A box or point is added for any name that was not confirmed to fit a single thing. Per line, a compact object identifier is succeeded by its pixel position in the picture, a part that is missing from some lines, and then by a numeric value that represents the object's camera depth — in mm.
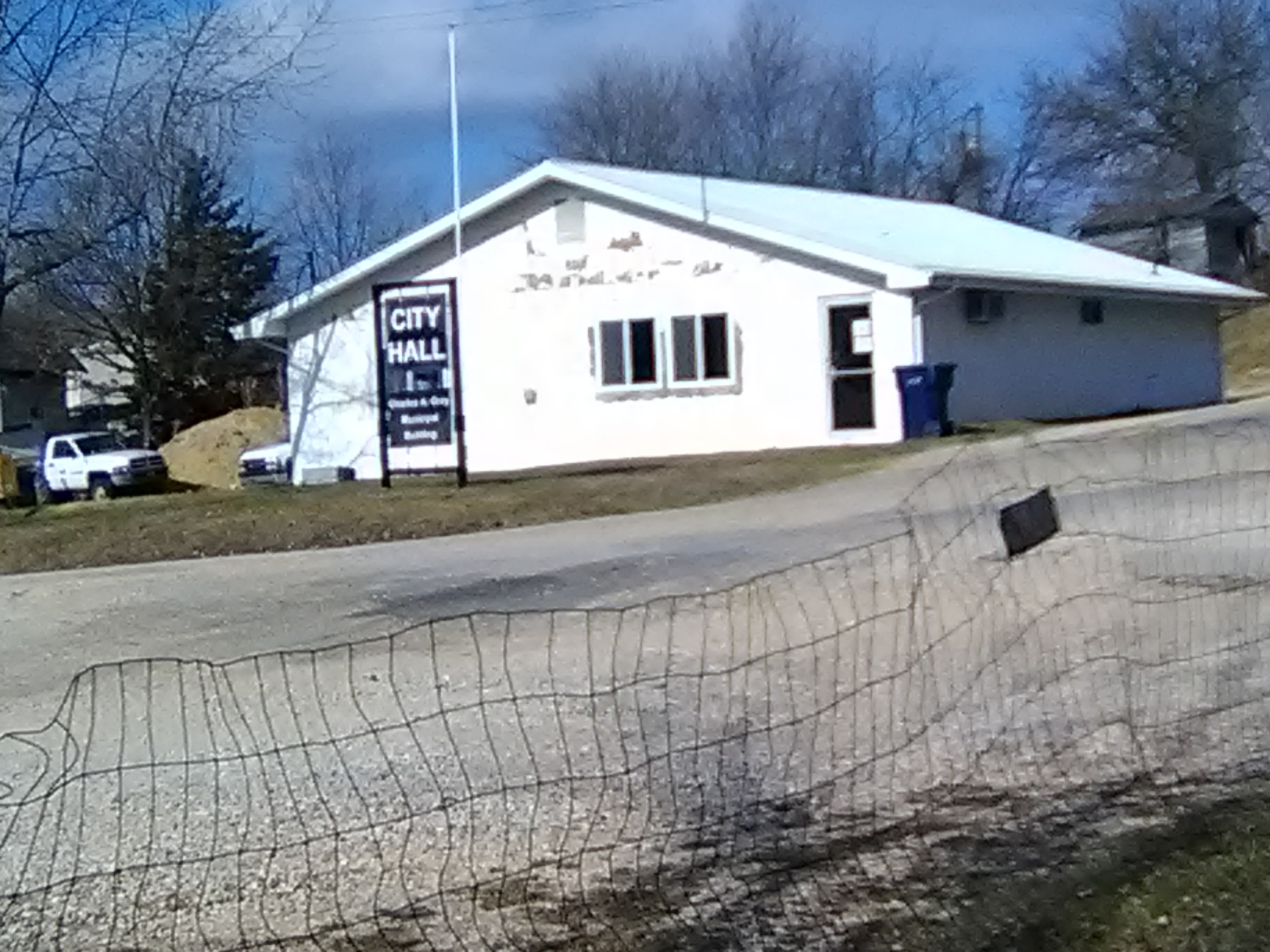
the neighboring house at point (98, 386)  54344
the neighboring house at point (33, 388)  56938
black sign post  20875
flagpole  20641
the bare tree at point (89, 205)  25516
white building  26000
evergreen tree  50719
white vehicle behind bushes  35875
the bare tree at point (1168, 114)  60594
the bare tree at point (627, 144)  60656
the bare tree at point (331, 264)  57938
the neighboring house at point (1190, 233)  60188
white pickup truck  38644
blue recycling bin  24797
